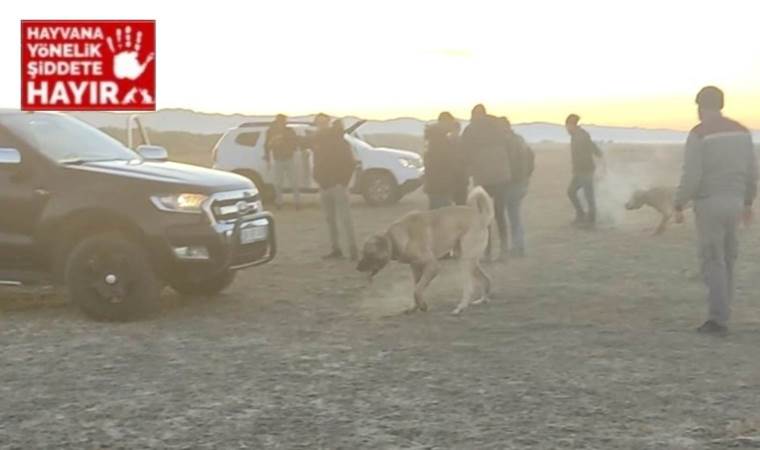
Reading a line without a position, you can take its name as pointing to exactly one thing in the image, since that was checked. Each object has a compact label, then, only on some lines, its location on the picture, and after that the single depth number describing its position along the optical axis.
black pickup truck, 8.38
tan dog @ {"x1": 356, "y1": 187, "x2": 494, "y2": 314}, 9.06
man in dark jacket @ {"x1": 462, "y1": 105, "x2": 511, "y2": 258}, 12.06
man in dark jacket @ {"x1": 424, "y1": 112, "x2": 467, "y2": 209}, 12.11
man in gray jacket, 7.70
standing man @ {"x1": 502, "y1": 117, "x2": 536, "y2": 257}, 12.68
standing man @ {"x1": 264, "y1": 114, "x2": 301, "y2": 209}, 19.44
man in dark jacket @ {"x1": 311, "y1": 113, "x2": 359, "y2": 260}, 12.33
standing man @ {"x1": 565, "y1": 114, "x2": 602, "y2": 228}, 15.74
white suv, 20.89
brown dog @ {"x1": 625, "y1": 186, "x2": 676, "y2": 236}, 16.23
